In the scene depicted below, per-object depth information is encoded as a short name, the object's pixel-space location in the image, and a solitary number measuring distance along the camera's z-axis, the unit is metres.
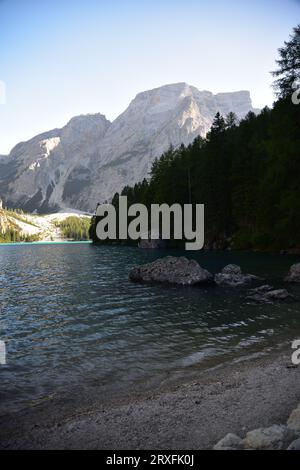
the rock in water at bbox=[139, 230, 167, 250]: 89.81
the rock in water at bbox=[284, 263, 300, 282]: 30.34
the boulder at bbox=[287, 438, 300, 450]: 5.88
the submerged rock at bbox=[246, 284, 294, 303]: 23.97
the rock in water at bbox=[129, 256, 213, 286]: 32.03
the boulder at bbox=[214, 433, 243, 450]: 6.41
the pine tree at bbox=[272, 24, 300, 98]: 36.16
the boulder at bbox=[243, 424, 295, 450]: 6.24
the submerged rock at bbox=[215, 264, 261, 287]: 31.09
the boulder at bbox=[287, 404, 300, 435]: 6.74
